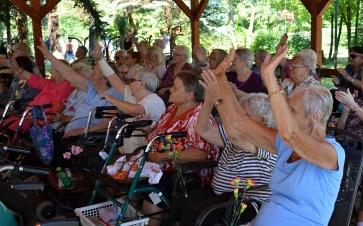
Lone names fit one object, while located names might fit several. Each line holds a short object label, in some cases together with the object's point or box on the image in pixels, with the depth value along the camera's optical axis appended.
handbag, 3.87
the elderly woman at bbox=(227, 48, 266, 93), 4.11
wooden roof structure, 6.49
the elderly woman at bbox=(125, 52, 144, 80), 6.46
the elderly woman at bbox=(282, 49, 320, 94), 3.47
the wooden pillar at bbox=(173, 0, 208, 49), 9.72
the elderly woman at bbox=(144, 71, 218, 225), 2.88
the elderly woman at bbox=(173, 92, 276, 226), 2.41
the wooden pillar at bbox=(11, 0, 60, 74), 8.52
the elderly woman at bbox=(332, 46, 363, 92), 3.88
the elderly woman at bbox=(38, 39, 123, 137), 4.05
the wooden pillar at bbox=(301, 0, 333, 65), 6.43
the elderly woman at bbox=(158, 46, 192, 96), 5.41
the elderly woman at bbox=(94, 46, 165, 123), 3.40
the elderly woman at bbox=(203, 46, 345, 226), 1.73
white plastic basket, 2.85
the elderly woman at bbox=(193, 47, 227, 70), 5.06
